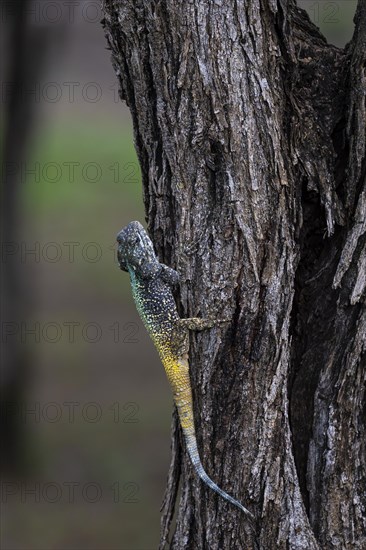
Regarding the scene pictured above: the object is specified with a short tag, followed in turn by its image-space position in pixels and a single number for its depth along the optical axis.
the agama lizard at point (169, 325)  7.21
